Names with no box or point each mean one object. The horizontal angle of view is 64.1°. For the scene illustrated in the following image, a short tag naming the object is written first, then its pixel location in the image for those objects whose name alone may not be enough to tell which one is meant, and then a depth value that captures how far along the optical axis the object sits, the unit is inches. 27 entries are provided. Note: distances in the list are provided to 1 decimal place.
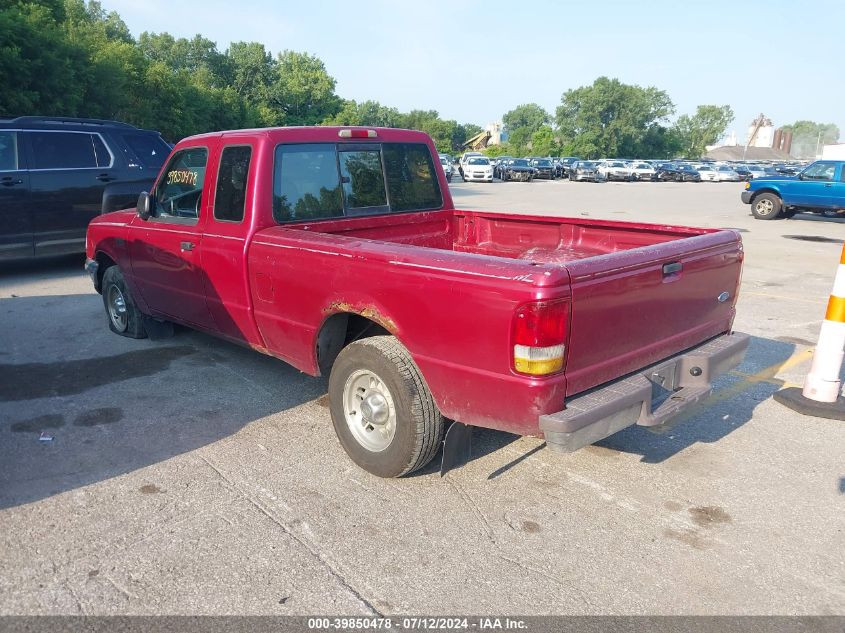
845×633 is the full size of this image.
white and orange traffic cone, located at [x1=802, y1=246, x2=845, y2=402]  188.5
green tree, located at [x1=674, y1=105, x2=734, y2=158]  5925.2
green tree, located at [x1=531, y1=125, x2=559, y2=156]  3976.4
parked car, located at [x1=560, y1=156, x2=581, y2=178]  2026.0
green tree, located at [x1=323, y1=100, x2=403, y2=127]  2476.0
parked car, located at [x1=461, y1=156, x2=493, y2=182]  1608.0
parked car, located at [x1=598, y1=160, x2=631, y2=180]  1920.5
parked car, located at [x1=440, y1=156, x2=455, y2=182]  1513.3
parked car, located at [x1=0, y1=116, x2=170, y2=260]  343.3
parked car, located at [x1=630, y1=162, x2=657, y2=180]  1966.0
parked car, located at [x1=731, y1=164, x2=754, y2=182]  2134.6
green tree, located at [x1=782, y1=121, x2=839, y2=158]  7126.0
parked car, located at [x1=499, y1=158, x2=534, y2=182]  1727.4
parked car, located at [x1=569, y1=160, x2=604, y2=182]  1913.1
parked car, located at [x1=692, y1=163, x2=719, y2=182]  2048.5
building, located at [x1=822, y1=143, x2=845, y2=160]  3230.3
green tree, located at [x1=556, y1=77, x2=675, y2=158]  4069.9
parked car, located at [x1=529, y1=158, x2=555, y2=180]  1861.5
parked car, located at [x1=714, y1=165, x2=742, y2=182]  2044.8
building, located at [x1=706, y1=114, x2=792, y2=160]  5128.0
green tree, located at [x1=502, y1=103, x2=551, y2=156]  5651.1
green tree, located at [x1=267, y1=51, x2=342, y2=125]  2496.3
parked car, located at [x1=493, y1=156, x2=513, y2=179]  1790.1
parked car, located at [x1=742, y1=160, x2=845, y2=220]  693.3
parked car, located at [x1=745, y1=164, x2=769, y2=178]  2030.6
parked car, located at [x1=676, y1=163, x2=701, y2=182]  2020.2
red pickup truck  121.3
